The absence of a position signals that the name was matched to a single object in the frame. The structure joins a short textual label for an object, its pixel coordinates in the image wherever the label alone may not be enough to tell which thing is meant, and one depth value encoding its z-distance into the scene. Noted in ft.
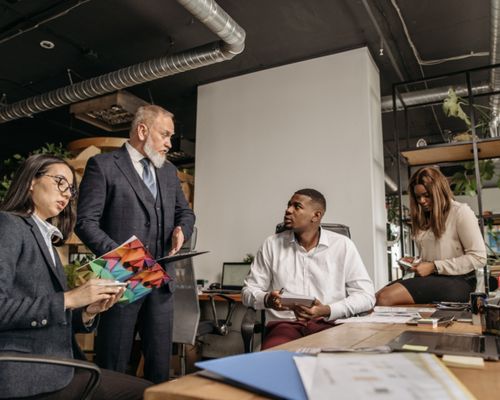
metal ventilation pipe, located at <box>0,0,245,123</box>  10.71
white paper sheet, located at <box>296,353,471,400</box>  1.73
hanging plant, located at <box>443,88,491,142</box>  12.67
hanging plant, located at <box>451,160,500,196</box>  13.23
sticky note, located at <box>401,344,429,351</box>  2.75
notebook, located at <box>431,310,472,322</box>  4.78
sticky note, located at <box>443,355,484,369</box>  2.40
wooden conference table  1.91
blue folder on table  1.87
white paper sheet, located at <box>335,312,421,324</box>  4.58
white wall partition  13.46
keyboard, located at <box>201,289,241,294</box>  12.98
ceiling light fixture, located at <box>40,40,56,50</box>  14.23
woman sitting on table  7.37
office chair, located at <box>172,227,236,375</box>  9.57
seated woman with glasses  3.62
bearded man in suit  6.06
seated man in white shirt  6.29
